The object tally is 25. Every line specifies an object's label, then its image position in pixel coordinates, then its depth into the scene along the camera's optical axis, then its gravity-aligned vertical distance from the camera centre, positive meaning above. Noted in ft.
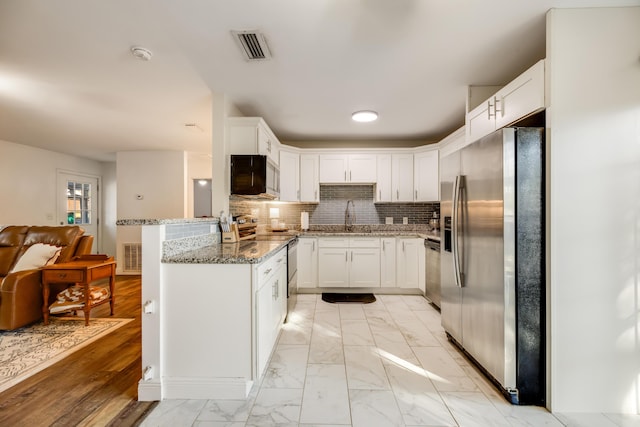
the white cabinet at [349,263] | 13.87 -2.45
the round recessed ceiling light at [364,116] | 11.44 +3.93
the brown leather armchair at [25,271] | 9.02 -1.96
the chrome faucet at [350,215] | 15.99 -0.14
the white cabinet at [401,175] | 15.02 +1.97
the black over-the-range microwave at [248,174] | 10.07 +1.36
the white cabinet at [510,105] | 6.02 +2.71
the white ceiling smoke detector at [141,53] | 7.37 +4.21
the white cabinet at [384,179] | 15.05 +1.77
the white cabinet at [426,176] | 14.46 +1.85
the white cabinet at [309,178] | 15.08 +1.83
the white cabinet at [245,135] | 10.32 +2.82
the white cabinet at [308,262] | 13.92 -2.41
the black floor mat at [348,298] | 12.80 -3.96
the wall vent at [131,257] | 18.94 -2.94
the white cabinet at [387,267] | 13.88 -2.64
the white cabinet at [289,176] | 14.56 +1.88
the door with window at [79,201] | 19.74 +0.84
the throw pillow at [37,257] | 9.93 -1.57
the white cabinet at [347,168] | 15.10 +2.36
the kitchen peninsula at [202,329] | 5.93 -2.43
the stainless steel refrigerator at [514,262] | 5.78 -1.02
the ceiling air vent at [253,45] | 6.68 +4.17
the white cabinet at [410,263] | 13.51 -2.41
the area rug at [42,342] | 7.02 -3.84
